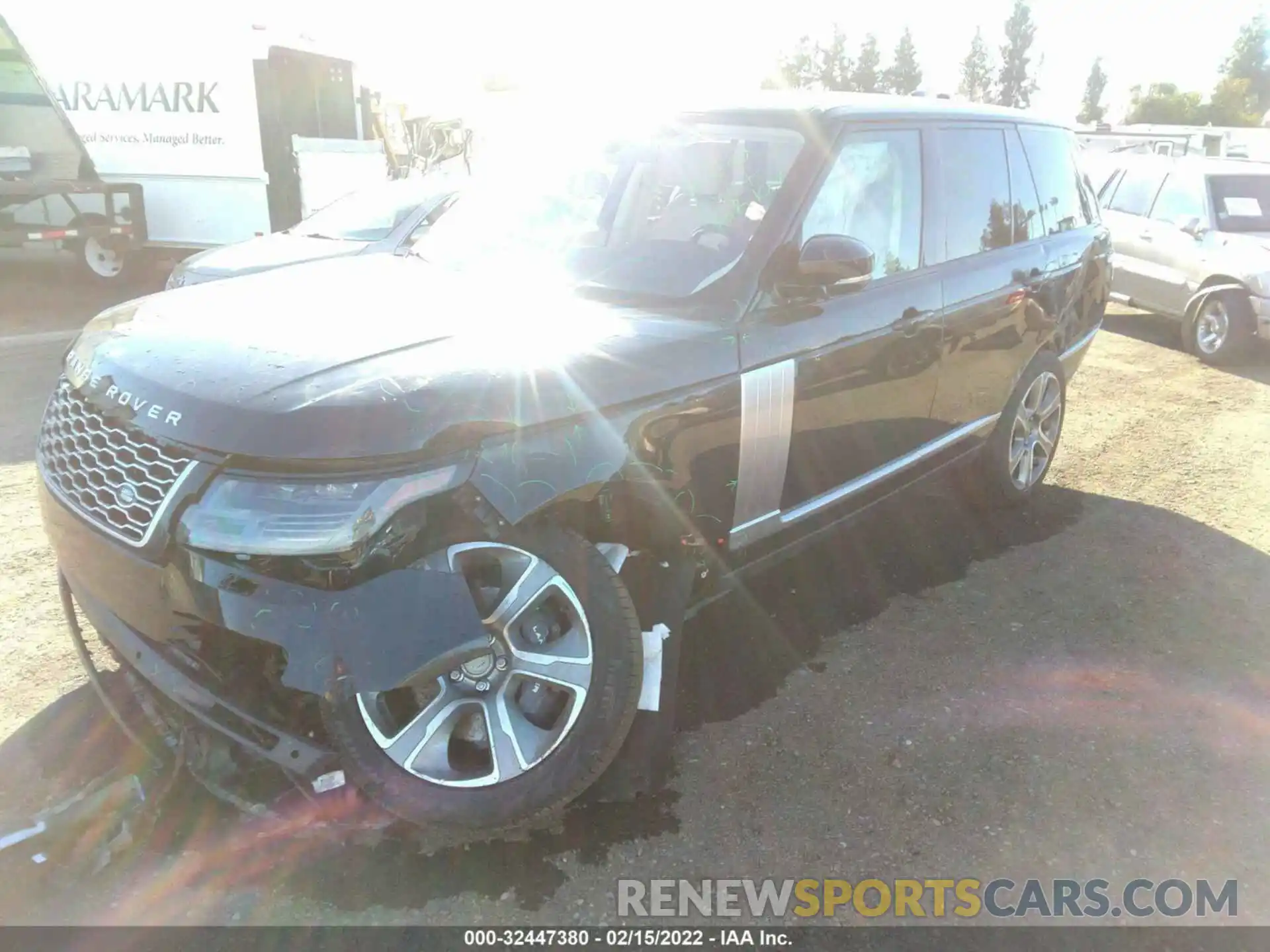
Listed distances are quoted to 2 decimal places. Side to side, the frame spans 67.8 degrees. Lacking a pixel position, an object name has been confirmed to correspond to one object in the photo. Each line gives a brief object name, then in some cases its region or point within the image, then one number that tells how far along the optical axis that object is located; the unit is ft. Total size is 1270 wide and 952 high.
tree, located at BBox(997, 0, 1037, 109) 288.30
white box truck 34.96
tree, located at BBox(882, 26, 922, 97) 261.85
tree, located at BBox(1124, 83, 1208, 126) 218.18
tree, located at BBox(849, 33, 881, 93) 264.72
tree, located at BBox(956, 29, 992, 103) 285.84
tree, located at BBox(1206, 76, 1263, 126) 220.43
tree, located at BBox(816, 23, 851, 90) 268.00
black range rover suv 7.13
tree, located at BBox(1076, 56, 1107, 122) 300.20
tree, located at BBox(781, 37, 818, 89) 254.88
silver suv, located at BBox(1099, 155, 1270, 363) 28.63
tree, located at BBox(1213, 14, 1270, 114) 268.82
